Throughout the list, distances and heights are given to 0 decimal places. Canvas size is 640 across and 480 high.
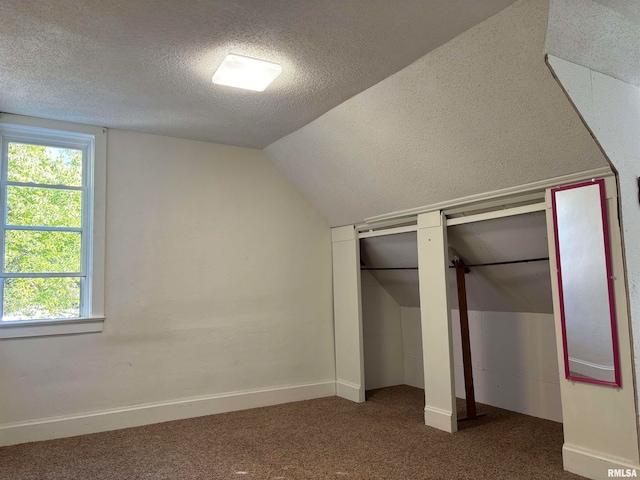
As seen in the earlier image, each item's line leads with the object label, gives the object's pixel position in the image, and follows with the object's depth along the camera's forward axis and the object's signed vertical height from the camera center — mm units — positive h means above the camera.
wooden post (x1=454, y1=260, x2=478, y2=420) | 4027 -609
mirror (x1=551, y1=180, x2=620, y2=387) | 2777 -82
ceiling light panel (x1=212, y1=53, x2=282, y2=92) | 2912 +1290
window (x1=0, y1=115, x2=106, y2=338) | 3828 +491
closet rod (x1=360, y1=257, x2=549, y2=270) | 3707 +79
